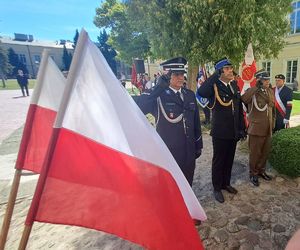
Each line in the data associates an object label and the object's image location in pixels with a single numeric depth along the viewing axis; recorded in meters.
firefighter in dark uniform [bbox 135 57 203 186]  3.11
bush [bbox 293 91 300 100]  15.50
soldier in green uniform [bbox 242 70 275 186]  4.10
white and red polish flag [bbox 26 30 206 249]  1.42
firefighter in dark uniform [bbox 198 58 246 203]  3.62
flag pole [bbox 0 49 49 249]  1.64
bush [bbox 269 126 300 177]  4.21
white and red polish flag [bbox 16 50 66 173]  1.82
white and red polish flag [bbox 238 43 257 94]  5.38
